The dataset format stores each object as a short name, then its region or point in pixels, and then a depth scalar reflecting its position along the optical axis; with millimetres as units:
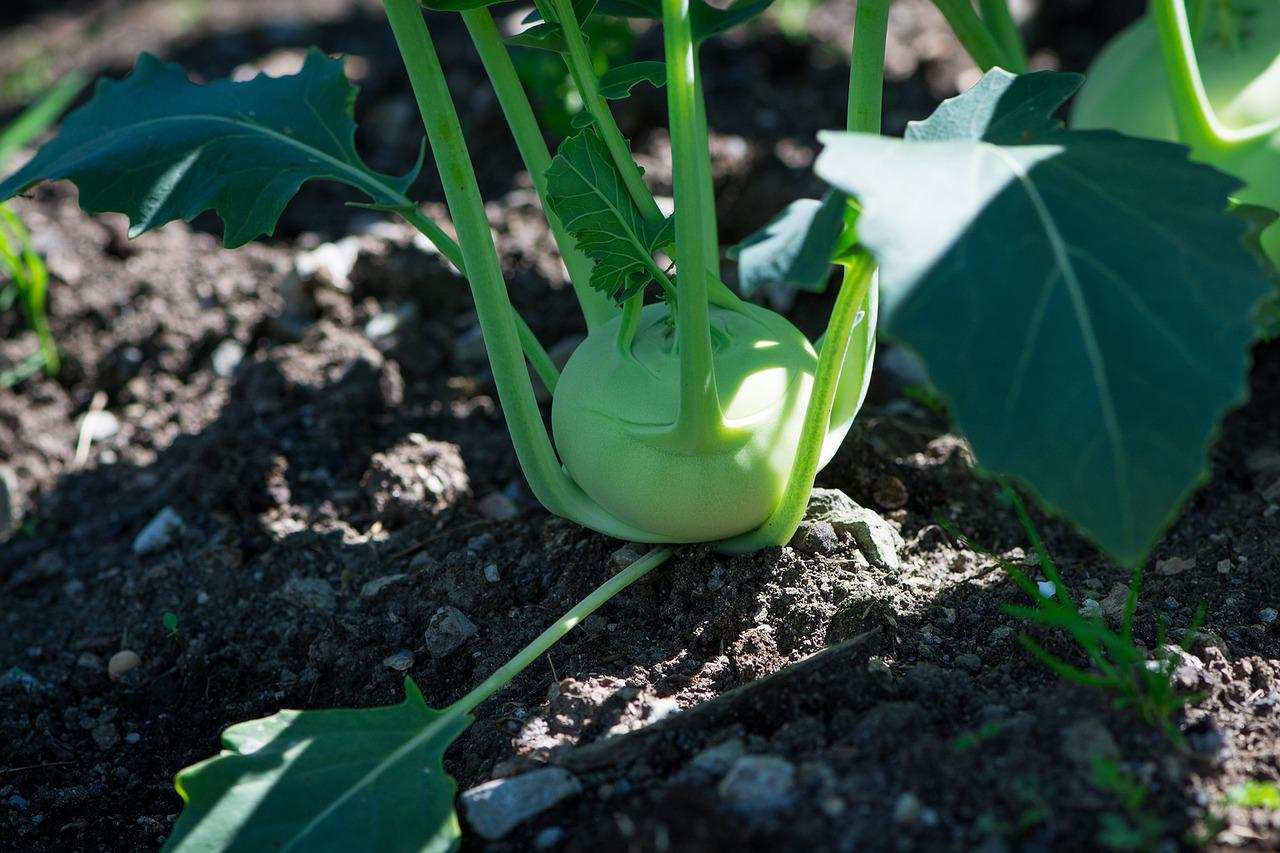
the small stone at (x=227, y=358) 782
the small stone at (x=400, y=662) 630
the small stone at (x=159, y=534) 704
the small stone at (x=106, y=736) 631
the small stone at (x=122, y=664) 657
